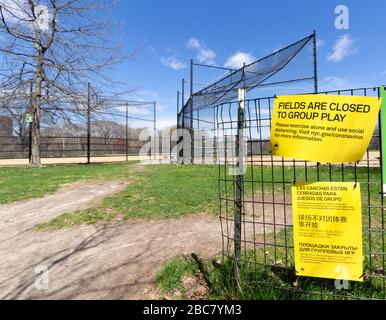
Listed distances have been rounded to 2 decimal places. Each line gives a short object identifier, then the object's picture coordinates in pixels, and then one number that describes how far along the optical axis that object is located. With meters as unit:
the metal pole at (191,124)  15.90
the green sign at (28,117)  15.59
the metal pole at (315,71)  9.39
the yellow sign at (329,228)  2.14
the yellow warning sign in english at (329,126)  2.11
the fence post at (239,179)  2.46
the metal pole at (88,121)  15.91
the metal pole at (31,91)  15.28
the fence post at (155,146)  29.17
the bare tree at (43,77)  14.93
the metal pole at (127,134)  25.72
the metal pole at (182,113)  17.42
